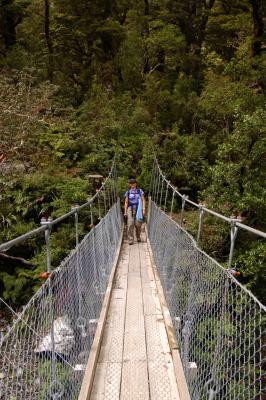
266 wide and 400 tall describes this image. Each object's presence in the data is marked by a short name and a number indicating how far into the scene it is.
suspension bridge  1.68
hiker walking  6.02
